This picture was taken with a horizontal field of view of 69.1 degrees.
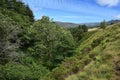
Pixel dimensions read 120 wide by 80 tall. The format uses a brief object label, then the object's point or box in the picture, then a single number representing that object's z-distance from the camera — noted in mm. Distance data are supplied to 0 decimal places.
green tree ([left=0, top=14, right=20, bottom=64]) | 11035
